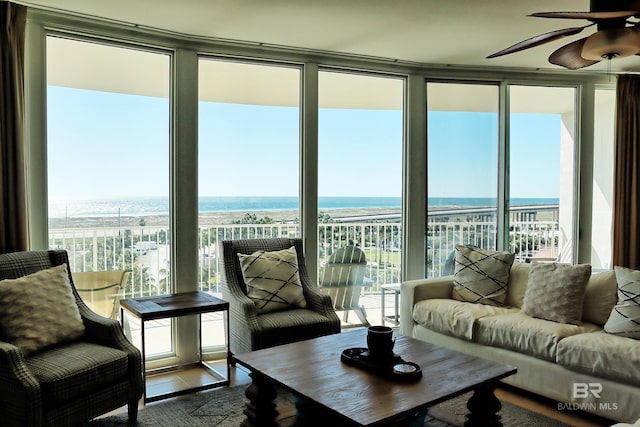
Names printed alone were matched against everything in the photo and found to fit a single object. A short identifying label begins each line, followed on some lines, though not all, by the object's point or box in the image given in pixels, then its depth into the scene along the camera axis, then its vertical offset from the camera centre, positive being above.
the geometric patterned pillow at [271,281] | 3.76 -0.61
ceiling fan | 2.28 +0.84
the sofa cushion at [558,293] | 3.34 -0.63
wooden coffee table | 2.04 -0.83
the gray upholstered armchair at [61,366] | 2.38 -0.85
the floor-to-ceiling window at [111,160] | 3.63 +0.32
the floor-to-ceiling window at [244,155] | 4.23 +0.41
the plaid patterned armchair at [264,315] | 3.42 -0.83
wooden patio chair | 4.75 -0.75
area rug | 2.86 -1.28
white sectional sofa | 2.77 -0.90
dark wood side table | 3.23 -0.71
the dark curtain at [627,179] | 5.18 +0.24
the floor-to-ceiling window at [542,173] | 5.27 +0.31
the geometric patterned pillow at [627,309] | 2.96 -0.66
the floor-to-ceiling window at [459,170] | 5.09 +0.33
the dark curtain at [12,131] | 3.19 +0.46
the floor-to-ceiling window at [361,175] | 4.75 +0.26
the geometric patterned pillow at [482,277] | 3.94 -0.60
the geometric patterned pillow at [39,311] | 2.67 -0.61
